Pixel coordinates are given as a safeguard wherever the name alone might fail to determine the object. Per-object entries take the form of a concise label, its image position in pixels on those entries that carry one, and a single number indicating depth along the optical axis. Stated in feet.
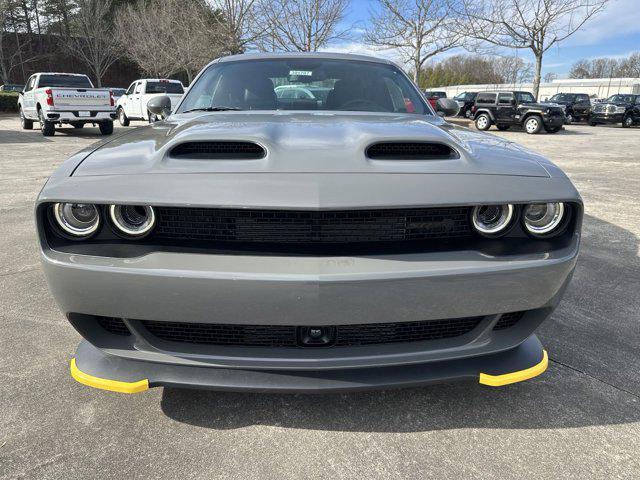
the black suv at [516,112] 59.62
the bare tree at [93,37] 119.96
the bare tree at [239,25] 62.75
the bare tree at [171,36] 76.31
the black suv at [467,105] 77.25
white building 171.01
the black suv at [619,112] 74.13
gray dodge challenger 4.97
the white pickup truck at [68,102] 42.91
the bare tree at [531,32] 81.56
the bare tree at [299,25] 62.54
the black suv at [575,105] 79.41
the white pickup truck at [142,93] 55.88
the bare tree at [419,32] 76.54
